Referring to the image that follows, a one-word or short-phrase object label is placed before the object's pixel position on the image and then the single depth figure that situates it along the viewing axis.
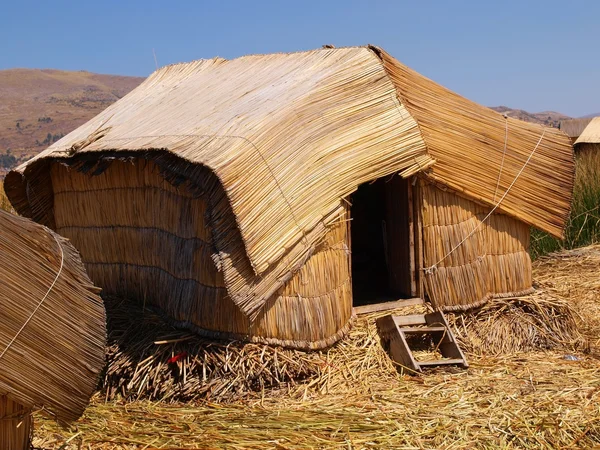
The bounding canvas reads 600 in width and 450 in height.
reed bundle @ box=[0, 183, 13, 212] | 13.34
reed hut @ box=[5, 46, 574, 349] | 6.35
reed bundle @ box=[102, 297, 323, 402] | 6.34
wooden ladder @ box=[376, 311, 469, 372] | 6.68
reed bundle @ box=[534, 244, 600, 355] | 7.90
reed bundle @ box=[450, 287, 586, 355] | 7.18
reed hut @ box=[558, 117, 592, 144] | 20.00
